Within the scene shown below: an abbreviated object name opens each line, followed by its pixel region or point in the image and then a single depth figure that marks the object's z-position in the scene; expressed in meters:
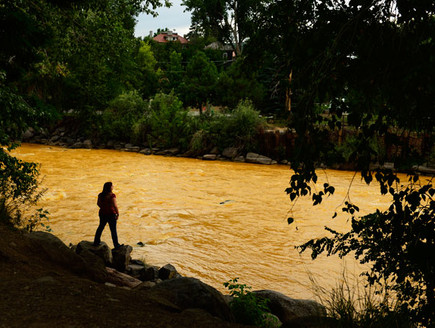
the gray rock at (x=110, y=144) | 32.00
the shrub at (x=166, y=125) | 29.81
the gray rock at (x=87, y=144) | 31.50
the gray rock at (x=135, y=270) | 7.58
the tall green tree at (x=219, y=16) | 39.44
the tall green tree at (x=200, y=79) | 35.31
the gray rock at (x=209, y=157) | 27.73
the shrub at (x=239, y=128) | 27.62
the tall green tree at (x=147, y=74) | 43.22
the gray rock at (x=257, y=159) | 26.23
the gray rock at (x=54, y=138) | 33.07
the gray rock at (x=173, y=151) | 29.47
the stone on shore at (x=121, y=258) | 7.66
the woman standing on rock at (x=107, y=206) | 8.15
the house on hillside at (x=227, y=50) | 63.32
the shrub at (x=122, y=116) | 31.97
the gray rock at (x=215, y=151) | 28.28
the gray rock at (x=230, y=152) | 27.43
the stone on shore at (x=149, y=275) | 7.41
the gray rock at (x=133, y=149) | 30.59
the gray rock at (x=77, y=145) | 31.45
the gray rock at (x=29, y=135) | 33.03
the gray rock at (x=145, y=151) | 29.93
